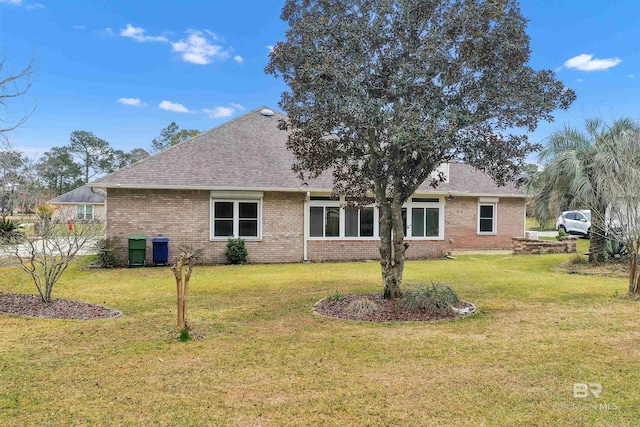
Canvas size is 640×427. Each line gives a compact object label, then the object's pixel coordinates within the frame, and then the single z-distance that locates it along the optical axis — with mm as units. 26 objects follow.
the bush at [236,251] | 14266
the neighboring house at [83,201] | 38469
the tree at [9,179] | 13461
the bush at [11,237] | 7932
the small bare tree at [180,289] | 5641
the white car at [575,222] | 24828
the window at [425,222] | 16672
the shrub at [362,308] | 7012
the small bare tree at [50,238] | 7480
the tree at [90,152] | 60250
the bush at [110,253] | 13250
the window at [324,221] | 15484
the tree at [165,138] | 57281
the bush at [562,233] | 24466
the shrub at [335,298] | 7891
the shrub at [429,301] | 7051
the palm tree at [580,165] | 12266
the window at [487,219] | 19406
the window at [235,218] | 14516
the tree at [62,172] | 57594
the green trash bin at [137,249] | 13250
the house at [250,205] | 13844
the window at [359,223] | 15883
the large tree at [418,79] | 6492
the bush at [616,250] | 13453
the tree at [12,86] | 8065
